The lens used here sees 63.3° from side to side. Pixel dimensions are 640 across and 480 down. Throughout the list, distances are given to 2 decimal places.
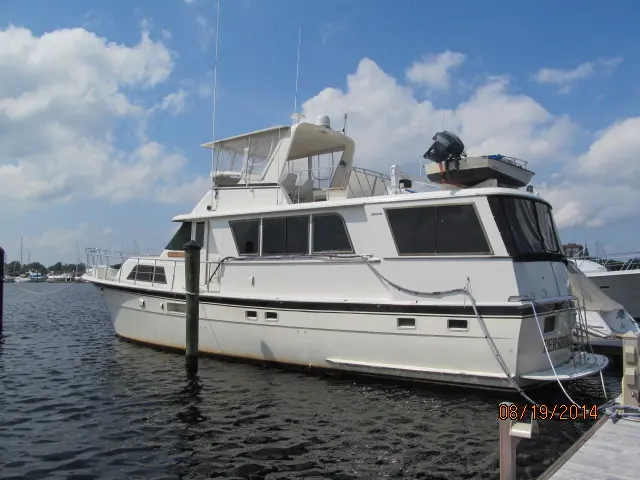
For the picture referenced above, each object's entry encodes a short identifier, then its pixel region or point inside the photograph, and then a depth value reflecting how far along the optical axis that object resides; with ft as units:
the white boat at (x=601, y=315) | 41.93
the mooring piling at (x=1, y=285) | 53.88
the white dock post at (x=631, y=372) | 20.66
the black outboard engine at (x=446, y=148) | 28.27
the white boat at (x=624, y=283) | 66.74
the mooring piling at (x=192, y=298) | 32.01
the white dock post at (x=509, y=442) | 13.80
